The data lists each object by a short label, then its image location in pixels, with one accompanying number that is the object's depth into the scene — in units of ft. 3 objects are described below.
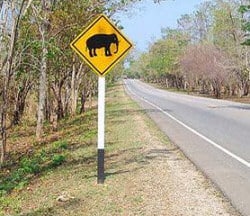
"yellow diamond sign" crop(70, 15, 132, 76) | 31.83
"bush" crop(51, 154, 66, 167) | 43.14
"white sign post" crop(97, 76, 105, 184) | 32.55
